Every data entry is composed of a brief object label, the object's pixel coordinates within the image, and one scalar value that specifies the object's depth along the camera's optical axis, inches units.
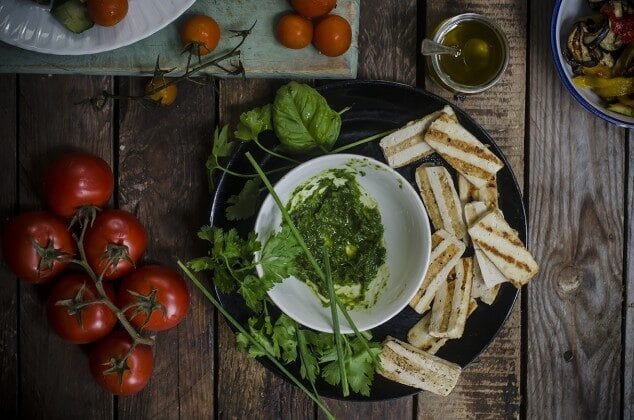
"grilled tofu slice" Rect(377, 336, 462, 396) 59.1
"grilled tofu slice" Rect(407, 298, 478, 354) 60.0
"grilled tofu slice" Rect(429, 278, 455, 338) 59.1
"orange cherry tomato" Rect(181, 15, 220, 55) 55.4
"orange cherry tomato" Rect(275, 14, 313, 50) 56.2
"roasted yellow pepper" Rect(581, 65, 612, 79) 58.6
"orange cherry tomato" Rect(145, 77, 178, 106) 58.6
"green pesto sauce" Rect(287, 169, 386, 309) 59.4
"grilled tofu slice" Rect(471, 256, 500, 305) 59.9
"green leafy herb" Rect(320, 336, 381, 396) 57.6
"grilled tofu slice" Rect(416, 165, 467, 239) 59.1
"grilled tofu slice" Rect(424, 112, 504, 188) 57.6
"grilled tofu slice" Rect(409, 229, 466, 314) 59.4
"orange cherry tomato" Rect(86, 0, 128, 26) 50.4
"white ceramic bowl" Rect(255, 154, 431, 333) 54.7
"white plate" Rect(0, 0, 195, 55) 53.0
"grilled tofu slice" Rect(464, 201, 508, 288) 59.2
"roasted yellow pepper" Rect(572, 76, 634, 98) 57.7
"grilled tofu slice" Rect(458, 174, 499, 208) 59.1
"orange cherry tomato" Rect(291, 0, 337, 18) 55.3
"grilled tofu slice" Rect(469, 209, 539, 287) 58.7
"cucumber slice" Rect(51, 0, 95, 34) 52.0
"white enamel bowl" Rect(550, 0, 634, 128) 57.4
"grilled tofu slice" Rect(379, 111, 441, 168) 58.1
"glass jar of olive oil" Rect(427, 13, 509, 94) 58.9
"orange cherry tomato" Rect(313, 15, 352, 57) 56.2
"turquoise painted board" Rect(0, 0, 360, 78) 58.4
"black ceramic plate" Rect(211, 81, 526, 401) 58.0
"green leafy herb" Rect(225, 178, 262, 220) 55.5
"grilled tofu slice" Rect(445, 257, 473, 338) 58.9
